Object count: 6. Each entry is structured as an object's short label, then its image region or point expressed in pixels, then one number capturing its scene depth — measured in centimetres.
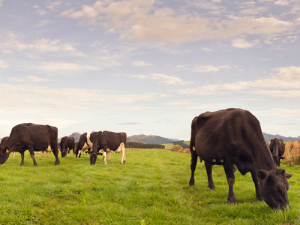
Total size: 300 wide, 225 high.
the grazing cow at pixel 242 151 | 636
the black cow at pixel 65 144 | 2681
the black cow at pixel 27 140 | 1698
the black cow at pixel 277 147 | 1904
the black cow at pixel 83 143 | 2328
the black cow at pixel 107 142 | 1916
